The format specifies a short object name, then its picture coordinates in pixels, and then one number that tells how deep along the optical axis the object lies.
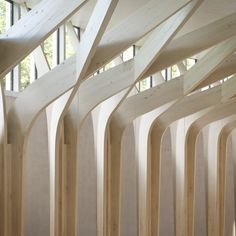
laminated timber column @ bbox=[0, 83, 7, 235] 10.07
